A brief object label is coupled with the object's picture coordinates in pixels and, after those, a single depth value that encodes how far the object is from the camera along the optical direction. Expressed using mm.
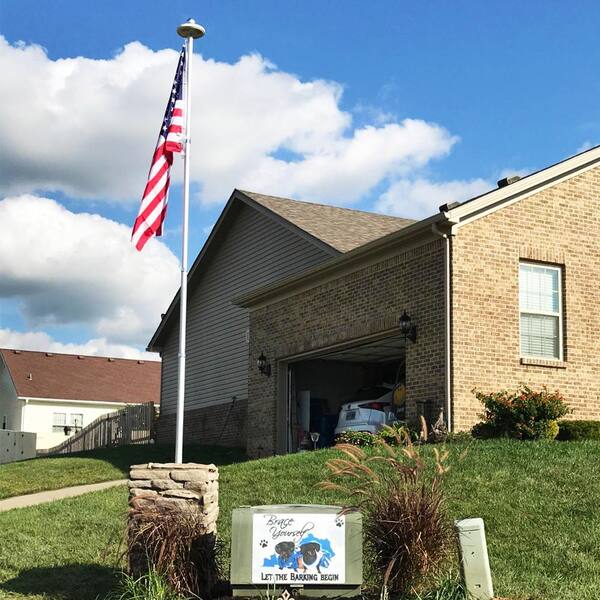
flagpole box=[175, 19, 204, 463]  13366
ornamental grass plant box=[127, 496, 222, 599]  9562
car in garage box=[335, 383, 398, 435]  21281
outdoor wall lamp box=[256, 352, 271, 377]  24281
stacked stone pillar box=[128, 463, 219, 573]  10133
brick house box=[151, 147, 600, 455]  18219
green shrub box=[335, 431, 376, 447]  19438
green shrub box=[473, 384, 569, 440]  17094
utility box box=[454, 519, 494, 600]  8852
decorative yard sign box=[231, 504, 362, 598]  8992
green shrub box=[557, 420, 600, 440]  17359
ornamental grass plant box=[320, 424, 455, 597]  8875
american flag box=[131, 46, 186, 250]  14086
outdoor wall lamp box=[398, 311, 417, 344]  18953
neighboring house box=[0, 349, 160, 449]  46781
